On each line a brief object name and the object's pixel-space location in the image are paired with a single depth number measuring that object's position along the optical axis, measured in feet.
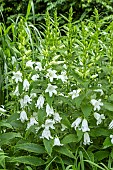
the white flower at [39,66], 7.47
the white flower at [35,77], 7.54
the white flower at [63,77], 7.43
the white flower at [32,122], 7.61
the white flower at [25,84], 7.45
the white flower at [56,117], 7.44
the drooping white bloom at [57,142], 7.32
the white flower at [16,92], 7.63
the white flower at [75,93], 7.37
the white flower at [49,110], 7.28
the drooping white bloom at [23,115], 7.64
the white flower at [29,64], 7.54
